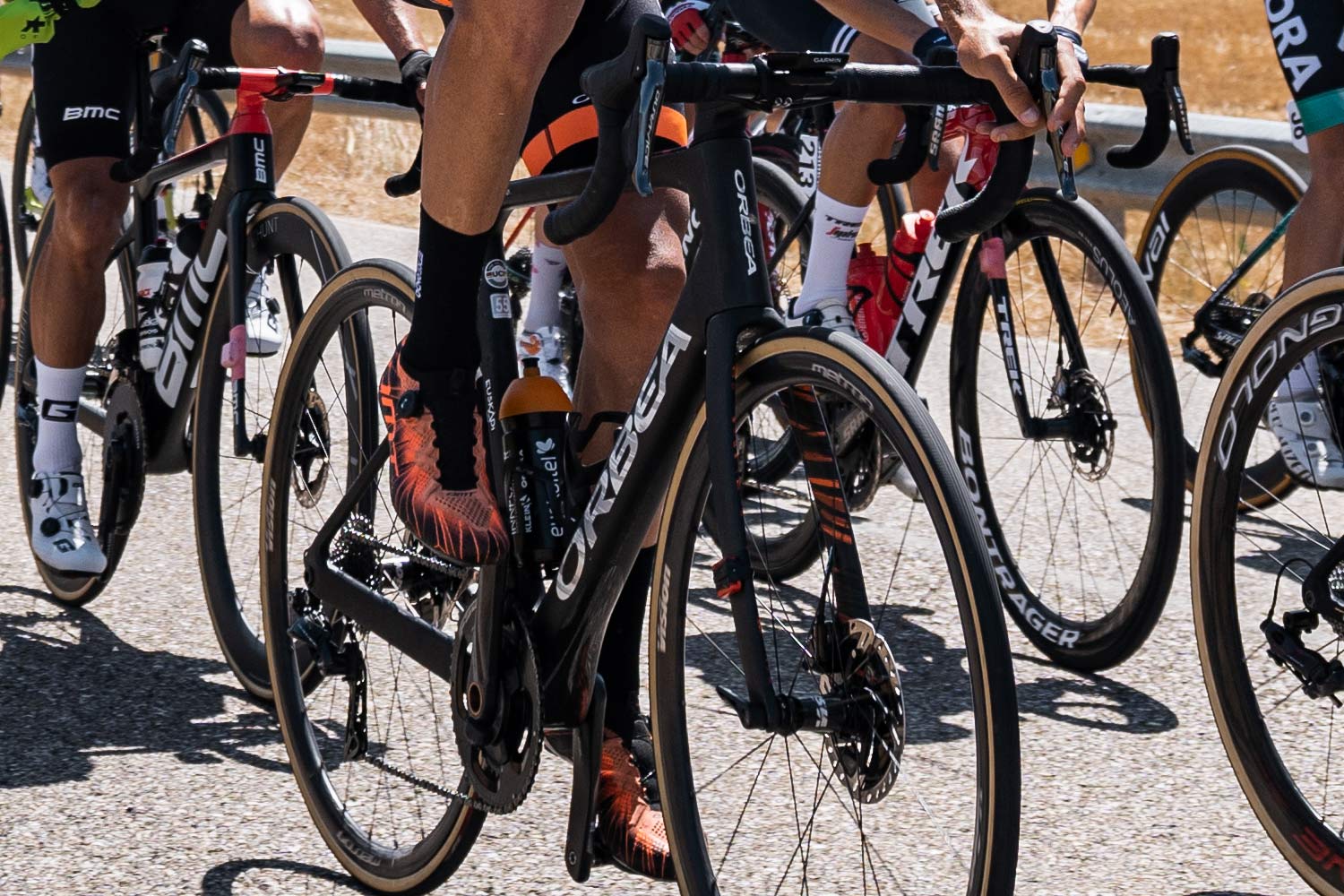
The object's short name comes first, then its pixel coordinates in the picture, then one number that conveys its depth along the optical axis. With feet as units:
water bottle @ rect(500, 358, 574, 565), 18.80
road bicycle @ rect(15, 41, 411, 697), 24.47
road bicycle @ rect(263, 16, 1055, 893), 14.59
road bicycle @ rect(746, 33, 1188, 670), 25.58
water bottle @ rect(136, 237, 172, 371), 28.52
